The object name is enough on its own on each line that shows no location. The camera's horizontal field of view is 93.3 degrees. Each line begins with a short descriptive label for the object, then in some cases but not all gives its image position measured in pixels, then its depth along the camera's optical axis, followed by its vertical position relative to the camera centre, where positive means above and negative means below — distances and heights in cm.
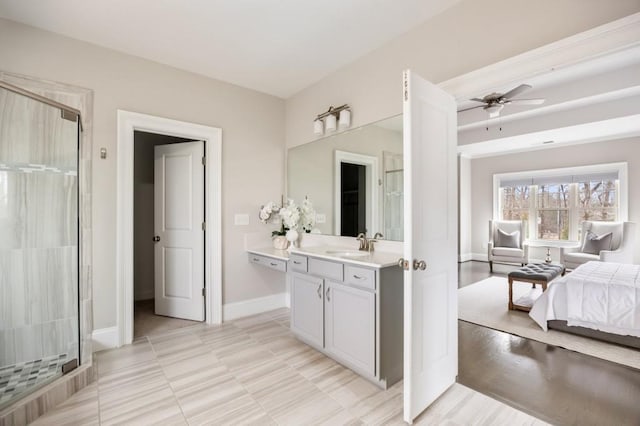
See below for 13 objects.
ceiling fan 359 +136
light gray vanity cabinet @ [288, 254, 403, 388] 210 -79
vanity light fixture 303 +98
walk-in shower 204 -20
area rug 267 -124
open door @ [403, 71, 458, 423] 172 -19
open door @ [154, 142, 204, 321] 345 -20
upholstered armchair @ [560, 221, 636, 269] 499 -59
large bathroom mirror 270 +35
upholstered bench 376 -83
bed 280 -94
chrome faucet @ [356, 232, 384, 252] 280 -27
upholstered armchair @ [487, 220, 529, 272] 616 -66
